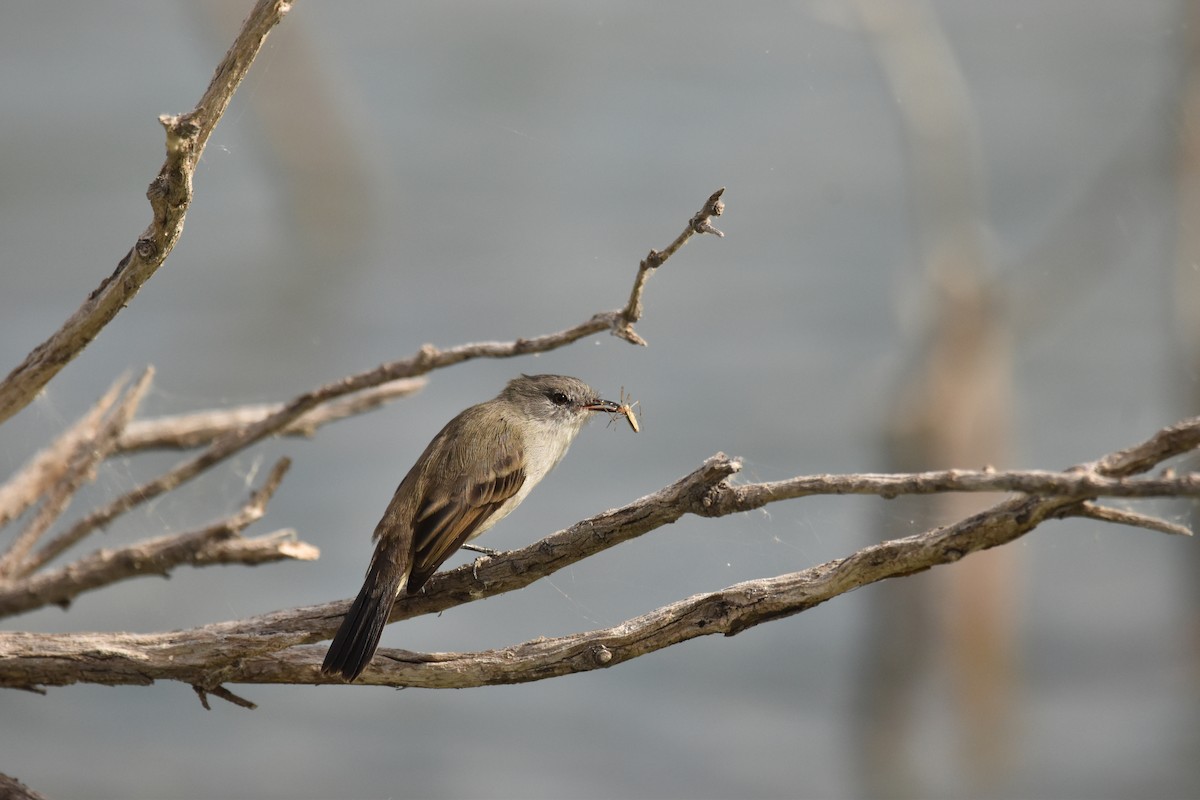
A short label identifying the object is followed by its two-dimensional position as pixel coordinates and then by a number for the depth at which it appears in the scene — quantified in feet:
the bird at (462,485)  20.33
